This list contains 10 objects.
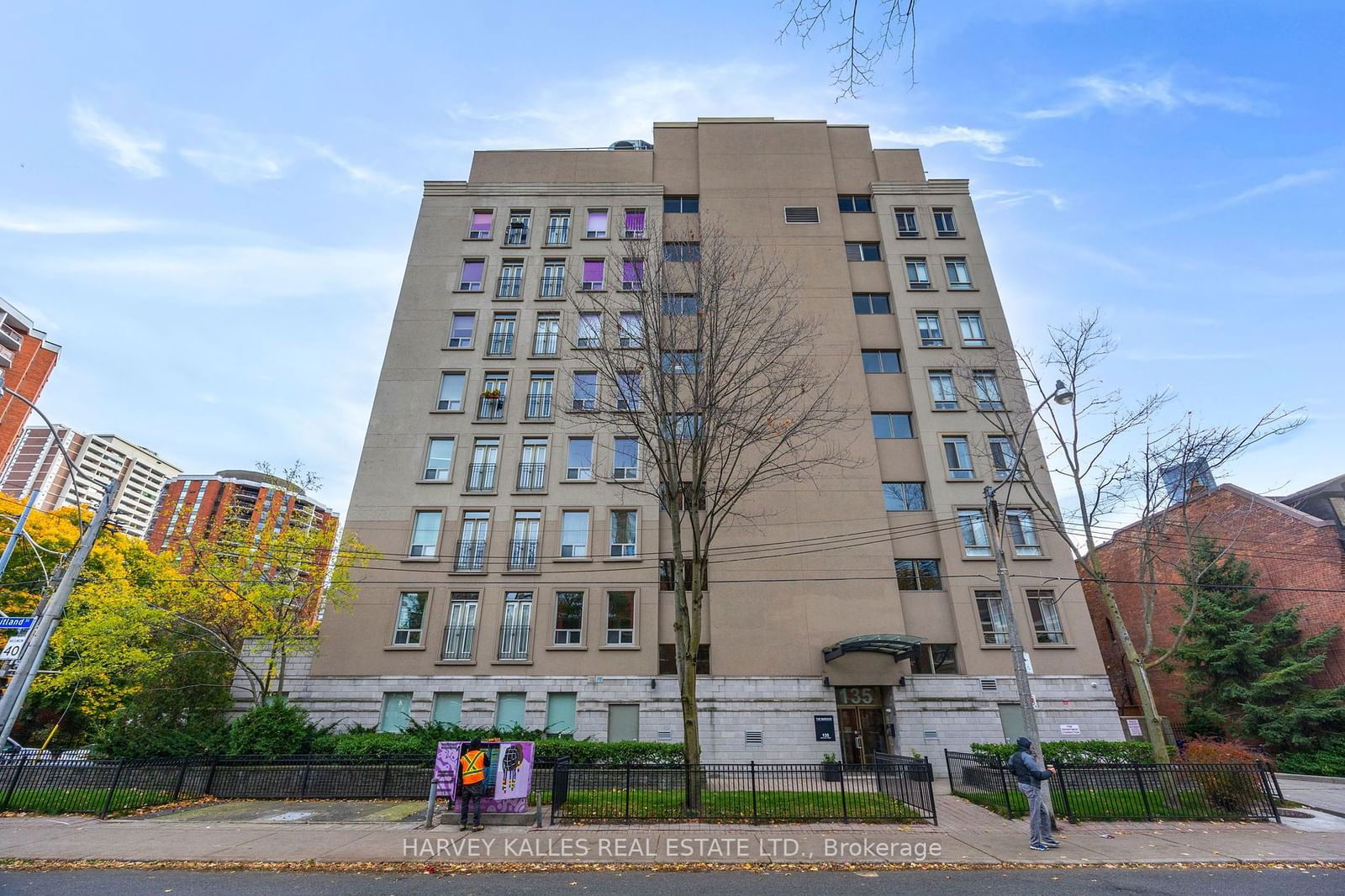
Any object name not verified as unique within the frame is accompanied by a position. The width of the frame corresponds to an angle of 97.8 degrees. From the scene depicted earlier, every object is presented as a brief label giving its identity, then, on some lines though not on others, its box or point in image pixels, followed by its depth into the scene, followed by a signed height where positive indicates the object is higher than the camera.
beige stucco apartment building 21.86 +7.22
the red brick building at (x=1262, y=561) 23.30 +6.25
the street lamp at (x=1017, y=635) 12.72 +1.75
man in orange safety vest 11.79 -1.14
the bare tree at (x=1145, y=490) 17.06 +7.01
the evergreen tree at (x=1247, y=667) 21.52 +1.80
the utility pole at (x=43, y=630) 12.81 +1.78
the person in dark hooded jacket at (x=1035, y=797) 10.43 -1.36
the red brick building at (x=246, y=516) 22.39 +7.49
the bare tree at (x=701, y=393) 15.49 +9.87
